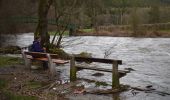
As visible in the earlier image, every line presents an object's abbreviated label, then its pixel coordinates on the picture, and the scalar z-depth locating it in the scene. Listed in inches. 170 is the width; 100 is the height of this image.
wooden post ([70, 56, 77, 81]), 564.7
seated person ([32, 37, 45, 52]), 679.4
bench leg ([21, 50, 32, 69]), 681.6
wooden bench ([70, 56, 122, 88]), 509.4
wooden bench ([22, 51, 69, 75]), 599.2
